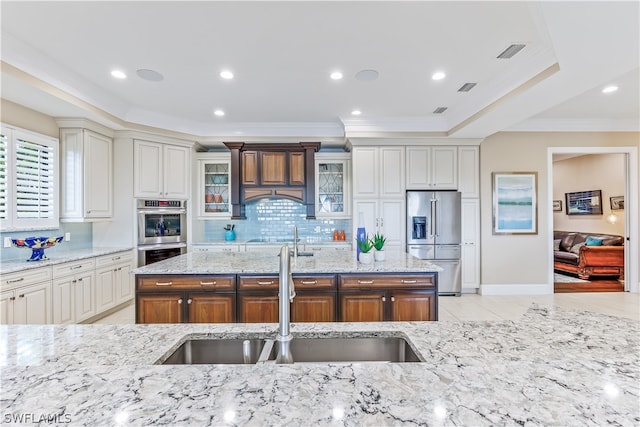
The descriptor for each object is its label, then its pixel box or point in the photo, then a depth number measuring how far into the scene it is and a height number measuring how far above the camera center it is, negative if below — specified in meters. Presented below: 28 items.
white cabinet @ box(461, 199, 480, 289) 5.21 -0.40
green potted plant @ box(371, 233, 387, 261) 3.00 -0.31
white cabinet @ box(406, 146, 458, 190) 5.18 +0.74
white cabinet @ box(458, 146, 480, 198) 5.18 +0.69
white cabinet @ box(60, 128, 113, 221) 4.08 +0.53
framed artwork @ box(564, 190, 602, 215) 7.36 +0.27
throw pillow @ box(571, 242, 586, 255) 6.70 -0.73
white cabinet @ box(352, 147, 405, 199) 5.20 +0.69
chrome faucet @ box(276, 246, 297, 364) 1.03 -0.31
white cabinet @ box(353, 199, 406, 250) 5.17 -0.03
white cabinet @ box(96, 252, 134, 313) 3.99 -0.85
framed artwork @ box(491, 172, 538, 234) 5.22 +0.27
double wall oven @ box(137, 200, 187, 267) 4.73 -0.22
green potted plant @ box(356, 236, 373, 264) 2.90 -0.35
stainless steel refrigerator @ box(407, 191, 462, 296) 5.10 -0.28
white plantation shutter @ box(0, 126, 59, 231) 3.37 +0.41
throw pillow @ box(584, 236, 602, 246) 6.48 -0.56
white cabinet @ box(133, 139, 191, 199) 4.72 +0.70
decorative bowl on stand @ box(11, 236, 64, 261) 3.26 -0.29
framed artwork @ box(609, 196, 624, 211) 6.77 +0.23
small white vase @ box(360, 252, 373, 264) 2.90 -0.39
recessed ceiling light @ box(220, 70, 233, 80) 3.36 +1.49
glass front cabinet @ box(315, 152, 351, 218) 5.62 +0.52
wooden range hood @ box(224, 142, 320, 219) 5.46 +0.72
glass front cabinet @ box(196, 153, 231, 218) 5.59 +0.53
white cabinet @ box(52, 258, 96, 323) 3.37 -0.84
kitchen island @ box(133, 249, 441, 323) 2.68 -0.66
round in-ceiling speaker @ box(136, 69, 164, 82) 3.34 +1.49
